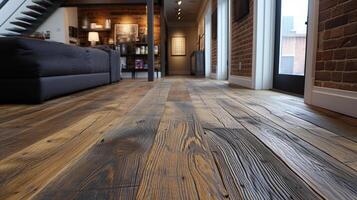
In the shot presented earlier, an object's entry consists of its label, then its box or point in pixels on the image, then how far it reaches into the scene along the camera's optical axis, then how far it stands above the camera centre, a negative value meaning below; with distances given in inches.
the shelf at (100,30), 380.5 +44.2
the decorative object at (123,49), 359.7 +19.2
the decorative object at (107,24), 378.9 +51.2
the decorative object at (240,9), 169.5 +33.1
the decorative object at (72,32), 357.2 +40.4
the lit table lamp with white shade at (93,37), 361.4 +34.0
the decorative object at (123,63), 371.2 +3.0
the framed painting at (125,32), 383.2 +41.9
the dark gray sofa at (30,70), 97.4 -1.3
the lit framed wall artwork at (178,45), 601.0 +39.4
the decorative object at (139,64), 373.7 +1.7
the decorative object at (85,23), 378.6 +52.6
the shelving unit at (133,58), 365.7 +9.2
